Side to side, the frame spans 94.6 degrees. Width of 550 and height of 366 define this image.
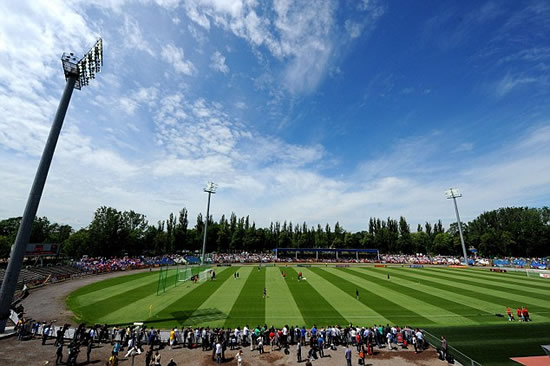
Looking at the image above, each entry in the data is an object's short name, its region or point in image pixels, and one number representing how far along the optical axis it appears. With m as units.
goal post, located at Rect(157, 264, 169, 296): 36.75
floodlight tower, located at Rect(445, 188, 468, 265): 84.84
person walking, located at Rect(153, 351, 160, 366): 14.56
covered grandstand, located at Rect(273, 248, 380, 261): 104.12
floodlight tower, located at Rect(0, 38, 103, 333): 21.78
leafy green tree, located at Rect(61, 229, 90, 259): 83.06
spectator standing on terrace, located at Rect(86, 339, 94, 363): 16.70
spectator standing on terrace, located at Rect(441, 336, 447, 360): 17.23
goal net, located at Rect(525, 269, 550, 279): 52.31
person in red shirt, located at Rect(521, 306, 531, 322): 24.17
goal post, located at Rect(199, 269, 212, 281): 47.30
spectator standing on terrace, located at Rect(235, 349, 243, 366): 15.86
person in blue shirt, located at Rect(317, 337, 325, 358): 18.00
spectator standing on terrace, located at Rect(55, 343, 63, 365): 16.22
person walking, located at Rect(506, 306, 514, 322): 24.15
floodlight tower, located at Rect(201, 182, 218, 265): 81.00
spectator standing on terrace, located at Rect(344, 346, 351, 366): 15.93
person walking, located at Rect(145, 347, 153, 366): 15.23
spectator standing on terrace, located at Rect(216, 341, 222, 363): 16.56
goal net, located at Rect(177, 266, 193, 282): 44.34
